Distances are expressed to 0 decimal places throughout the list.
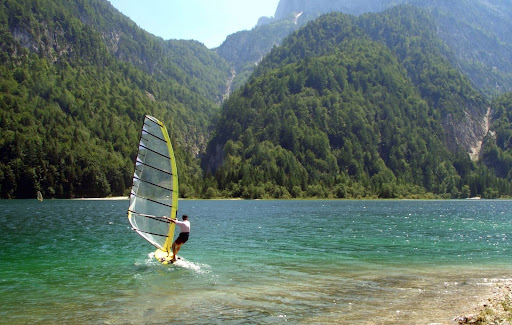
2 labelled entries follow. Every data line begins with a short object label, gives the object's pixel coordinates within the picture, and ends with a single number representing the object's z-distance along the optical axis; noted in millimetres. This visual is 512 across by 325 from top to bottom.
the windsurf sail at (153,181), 26297
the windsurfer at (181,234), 27609
